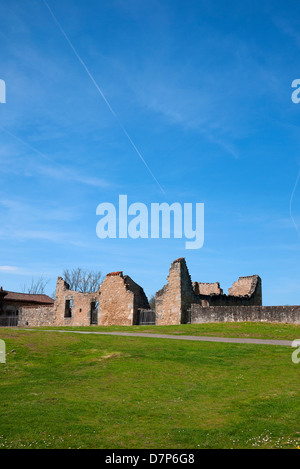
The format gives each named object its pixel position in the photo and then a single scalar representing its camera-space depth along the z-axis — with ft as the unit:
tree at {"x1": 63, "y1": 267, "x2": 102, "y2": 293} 299.68
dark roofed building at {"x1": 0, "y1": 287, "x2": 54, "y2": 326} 184.85
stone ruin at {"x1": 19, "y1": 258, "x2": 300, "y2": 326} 108.19
